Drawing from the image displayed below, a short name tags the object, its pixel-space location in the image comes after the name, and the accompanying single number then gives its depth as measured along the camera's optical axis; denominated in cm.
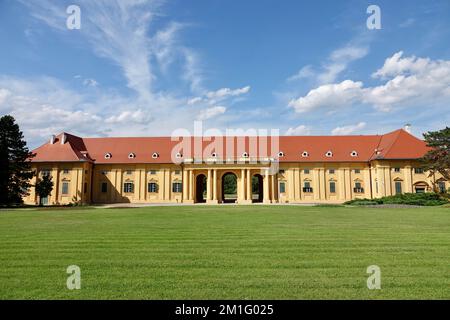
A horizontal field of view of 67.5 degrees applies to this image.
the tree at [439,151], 3834
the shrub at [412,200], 3620
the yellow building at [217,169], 4959
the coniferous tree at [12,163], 3959
